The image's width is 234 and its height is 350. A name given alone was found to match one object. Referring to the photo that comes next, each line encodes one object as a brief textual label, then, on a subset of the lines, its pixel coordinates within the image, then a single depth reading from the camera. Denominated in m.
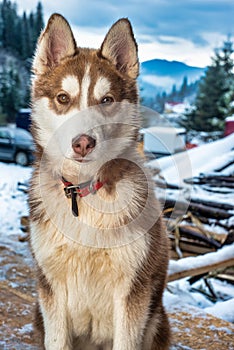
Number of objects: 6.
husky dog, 1.46
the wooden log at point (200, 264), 2.44
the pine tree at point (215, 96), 10.18
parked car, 5.50
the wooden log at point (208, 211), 3.99
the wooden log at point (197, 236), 3.63
